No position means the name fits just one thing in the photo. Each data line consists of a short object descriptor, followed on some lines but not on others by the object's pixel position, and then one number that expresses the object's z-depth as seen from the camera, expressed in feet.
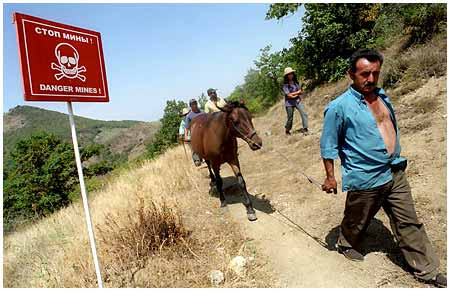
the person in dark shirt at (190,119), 29.25
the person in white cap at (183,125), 33.42
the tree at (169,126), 124.26
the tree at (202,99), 125.08
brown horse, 16.35
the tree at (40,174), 63.82
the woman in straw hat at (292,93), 30.63
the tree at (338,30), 49.62
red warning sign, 9.18
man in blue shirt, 10.05
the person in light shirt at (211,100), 27.55
